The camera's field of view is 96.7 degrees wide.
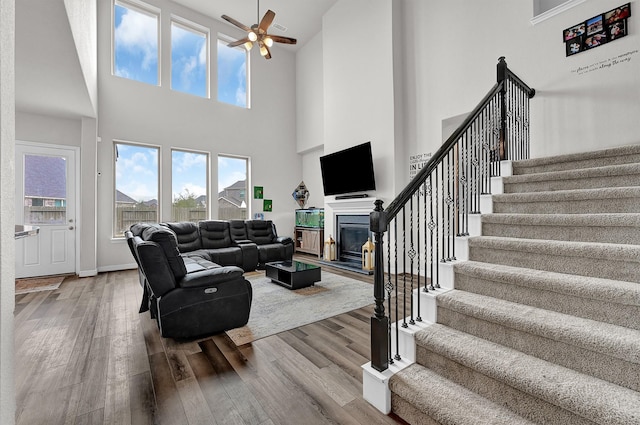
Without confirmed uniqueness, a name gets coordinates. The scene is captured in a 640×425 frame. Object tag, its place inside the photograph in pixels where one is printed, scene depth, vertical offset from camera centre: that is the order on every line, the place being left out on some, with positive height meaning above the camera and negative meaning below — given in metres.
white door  4.95 +0.20
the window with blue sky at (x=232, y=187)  7.31 +0.74
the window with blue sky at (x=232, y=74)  7.36 +3.76
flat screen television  5.52 +0.91
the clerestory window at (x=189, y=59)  6.71 +3.82
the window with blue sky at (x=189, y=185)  6.63 +0.74
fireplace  5.81 -0.48
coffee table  4.06 -0.89
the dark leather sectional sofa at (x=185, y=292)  2.45 -0.69
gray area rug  2.80 -1.10
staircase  1.24 -0.58
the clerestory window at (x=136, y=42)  5.98 +3.81
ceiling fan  4.61 +3.08
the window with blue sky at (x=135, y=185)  5.96 +0.69
